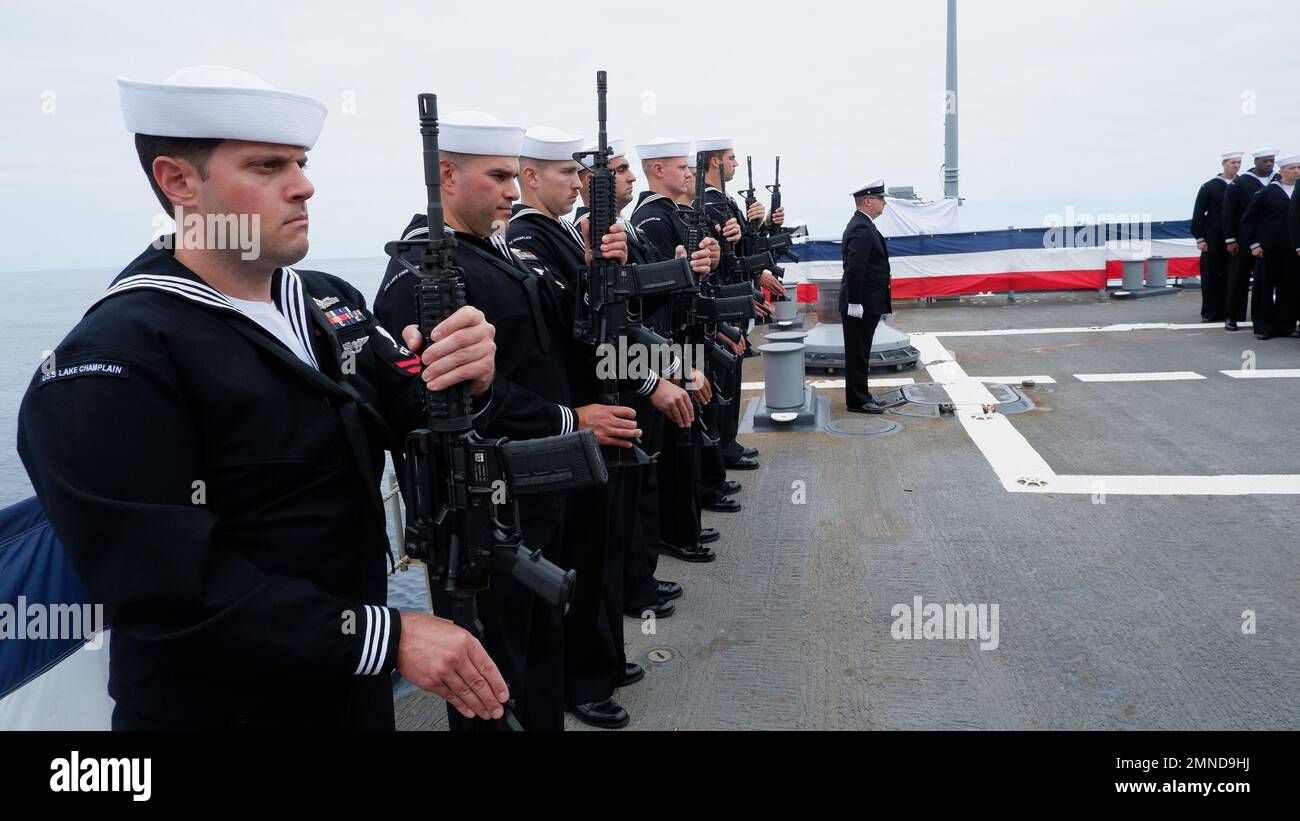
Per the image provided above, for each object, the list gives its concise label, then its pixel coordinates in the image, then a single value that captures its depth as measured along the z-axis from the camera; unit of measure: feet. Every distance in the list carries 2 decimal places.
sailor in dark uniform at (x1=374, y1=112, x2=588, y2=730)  9.83
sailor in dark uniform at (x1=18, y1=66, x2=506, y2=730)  5.12
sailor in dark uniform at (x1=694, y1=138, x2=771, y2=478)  23.16
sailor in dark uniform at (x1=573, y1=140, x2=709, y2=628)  14.90
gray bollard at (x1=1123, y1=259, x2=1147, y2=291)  54.19
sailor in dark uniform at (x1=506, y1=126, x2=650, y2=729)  12.14
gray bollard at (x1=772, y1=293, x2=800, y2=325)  49.90
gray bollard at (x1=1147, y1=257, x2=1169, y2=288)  55.31
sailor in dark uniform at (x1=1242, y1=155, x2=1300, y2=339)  37.01
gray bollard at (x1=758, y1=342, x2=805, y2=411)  27.53
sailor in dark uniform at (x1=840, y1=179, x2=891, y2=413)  27.96
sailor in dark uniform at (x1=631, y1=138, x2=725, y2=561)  18.13
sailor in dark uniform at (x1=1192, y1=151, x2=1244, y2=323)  41.78
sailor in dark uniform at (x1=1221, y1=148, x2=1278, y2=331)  39.58
